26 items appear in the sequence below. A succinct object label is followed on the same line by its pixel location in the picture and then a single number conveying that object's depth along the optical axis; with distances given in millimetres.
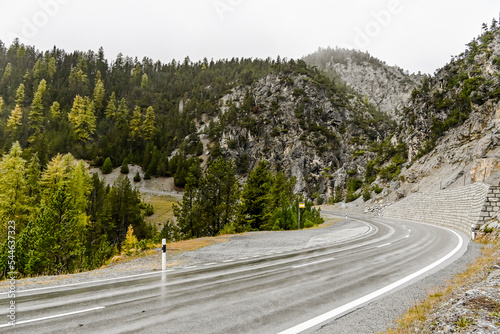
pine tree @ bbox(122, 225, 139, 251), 38912
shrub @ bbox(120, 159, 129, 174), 90250
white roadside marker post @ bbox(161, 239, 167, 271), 9531
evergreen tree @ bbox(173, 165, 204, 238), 31734
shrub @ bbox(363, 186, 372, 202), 63969
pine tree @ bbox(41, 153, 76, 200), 35594
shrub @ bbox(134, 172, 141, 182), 86625
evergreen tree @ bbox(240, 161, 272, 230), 29078
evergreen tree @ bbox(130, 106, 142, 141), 113250
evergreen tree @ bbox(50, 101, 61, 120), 105594
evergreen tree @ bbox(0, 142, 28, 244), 27594
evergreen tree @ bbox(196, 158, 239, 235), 31000
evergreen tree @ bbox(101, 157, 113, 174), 89250
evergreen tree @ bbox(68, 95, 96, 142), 101688
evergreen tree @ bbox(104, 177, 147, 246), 48906
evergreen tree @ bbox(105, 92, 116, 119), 120188
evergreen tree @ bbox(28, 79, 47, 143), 101075
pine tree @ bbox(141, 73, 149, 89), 158612
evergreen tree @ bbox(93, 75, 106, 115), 122588
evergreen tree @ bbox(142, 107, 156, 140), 117625
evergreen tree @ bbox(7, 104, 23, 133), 94962
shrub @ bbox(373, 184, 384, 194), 62019
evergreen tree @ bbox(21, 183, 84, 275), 21500
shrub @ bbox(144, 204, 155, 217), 61931
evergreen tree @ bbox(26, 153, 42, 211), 33594
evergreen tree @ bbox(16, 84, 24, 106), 111919
